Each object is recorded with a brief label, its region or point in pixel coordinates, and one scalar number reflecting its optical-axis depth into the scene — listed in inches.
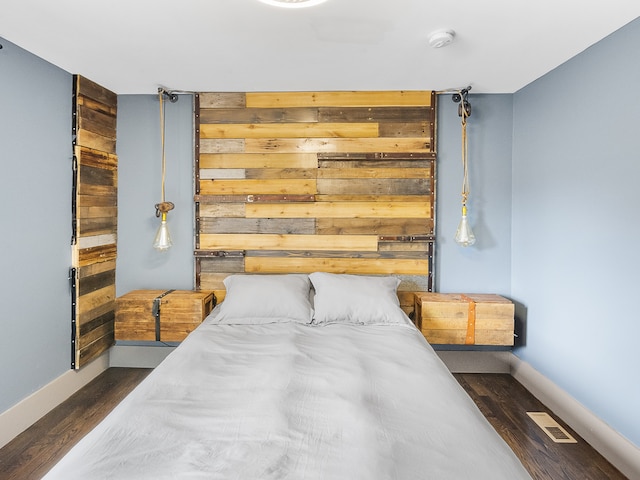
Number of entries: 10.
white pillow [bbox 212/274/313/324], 109.1
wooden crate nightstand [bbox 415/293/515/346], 118.1
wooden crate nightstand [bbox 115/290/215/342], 119.6
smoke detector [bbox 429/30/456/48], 85.9
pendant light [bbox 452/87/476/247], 124.5
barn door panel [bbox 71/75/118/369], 114.9
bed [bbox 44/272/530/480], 47.1
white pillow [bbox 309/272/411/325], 108.5
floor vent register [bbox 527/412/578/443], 92.6
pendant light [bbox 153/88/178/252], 125.0
